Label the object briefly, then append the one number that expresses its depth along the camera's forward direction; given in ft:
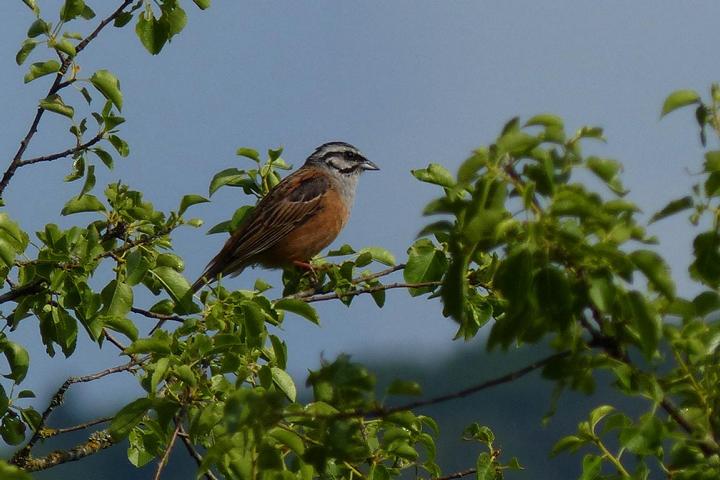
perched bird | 70.44
